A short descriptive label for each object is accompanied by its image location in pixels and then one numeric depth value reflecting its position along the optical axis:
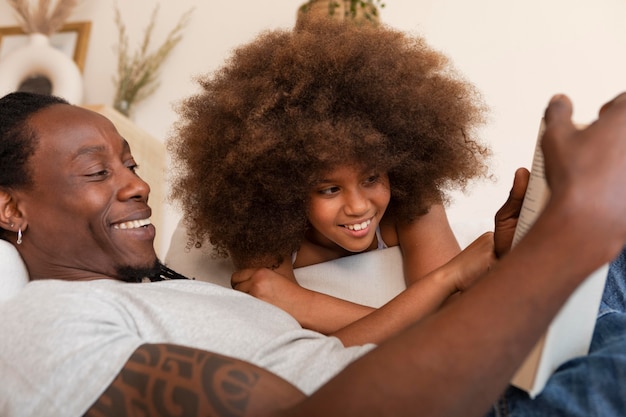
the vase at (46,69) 3.03
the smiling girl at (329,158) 1.39
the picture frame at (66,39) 3.47
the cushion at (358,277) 1.64
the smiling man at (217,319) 0.67
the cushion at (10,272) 1.15
